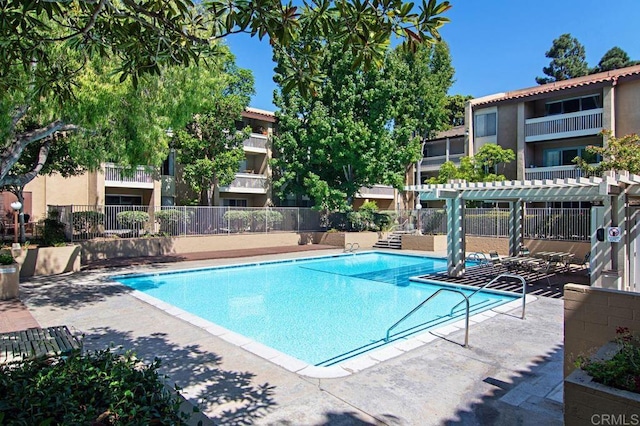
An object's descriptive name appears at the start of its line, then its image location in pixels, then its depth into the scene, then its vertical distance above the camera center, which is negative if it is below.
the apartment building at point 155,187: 23.20 +1.65
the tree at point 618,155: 18.83 +2.84
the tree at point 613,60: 48.41 +18.67
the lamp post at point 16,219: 13.83 -0.25
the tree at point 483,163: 25.91 +3.34
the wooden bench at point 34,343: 5.12 -1.81
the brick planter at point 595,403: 3.10 -1.51
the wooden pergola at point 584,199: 9.67 +0.43
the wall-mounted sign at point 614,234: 9.59 -0.48
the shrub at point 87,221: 18.42 -0.33
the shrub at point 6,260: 10.83 -1.24
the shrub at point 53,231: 15.64 -0.72
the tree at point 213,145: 23.84 +4.09
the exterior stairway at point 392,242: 25.43 -1.79
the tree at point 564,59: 50.56 +19.56
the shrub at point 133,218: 19.92 -0.21
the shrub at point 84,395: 2.86 -1.42
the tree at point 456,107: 41.47 +11.05
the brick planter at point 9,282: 10.50 -1.78
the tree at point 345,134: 24.81 +4.99
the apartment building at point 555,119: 22.95 +5.94
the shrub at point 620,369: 3.28 -1.32
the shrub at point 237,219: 23.55 -0.31
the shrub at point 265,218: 24.93 -0.27
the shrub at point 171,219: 21.33 -0.28
